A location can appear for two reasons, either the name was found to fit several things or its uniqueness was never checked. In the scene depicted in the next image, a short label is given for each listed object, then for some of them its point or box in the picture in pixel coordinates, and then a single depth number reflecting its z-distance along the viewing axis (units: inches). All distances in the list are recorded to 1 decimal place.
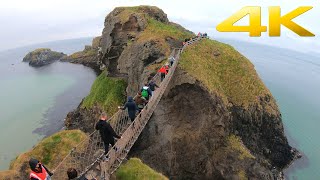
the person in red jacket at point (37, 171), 316.2
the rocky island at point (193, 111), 895.5
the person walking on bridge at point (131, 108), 525.1
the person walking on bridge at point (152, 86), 684.3
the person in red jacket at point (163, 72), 826.7
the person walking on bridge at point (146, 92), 644.2
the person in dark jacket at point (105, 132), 401.3
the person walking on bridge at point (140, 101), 618.0
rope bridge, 428.9
